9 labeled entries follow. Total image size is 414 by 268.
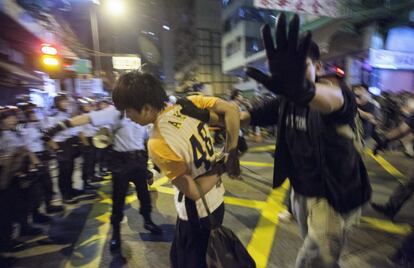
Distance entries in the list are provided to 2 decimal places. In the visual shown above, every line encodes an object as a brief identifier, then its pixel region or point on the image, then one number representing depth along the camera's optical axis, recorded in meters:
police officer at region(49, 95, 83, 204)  5.00
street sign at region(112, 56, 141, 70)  13.14
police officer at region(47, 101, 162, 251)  3.38
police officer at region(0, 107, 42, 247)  3.32
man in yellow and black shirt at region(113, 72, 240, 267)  1.59
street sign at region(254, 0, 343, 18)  6.67
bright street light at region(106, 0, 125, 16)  12.49
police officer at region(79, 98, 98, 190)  5.45
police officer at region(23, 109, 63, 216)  4.12
